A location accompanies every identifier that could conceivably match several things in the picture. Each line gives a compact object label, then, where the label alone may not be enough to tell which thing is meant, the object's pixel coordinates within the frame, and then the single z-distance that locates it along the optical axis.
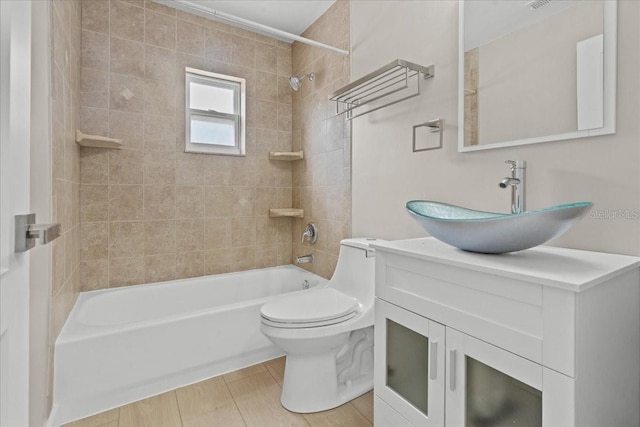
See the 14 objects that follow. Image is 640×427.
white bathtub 1.50
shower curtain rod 1.64
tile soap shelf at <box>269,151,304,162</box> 2.73
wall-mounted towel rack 1.59
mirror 1.02
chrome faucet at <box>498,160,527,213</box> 1.15
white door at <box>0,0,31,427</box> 0.58
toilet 1.51
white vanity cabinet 0.69
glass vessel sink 0.78
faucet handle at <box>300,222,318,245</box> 2.58
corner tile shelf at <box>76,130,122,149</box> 1.92
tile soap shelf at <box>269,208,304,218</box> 2.71
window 2.52
